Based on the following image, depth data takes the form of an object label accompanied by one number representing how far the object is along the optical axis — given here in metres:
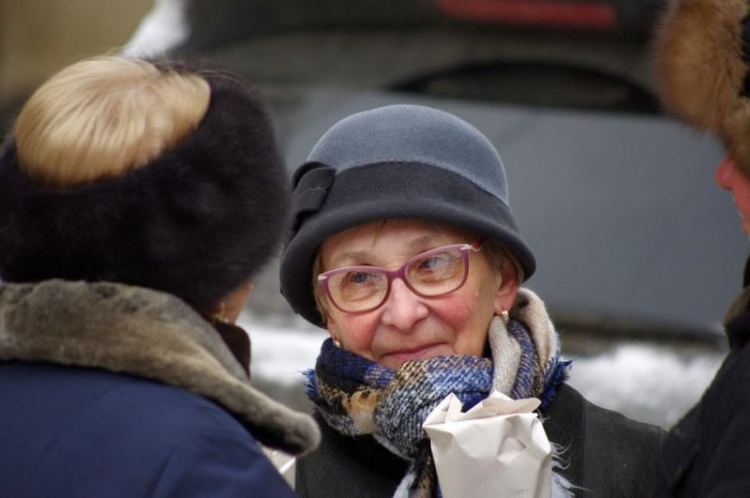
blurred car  11.13
